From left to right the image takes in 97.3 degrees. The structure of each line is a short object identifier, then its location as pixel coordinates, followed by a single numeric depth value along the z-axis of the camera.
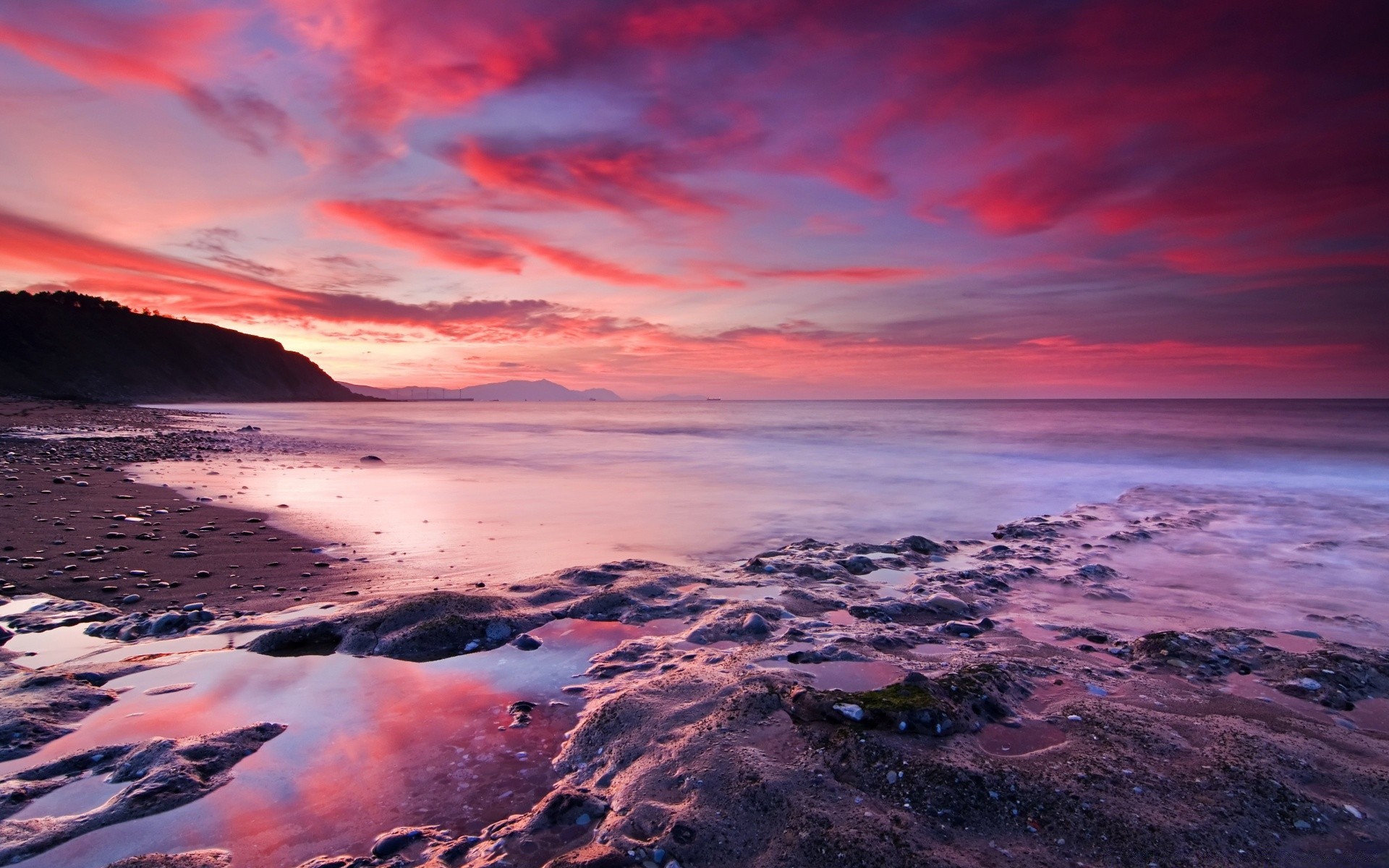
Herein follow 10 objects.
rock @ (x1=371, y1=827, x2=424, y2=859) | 2.47
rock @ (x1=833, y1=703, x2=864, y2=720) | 3.25
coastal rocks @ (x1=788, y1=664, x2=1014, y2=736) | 3.24
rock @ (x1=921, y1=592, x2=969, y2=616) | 5.40
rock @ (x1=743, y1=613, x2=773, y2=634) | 4.80
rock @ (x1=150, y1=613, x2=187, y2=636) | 4.62
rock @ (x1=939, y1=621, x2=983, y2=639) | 4.91
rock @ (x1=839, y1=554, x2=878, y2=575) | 6.76
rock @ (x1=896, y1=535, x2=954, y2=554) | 7.78
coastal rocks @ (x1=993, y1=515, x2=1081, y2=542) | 8.85
